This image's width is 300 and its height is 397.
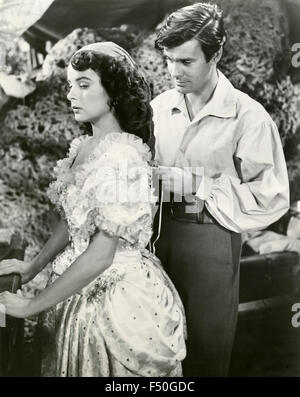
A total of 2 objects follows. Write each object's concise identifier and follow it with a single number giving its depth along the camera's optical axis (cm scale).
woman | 166
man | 187
